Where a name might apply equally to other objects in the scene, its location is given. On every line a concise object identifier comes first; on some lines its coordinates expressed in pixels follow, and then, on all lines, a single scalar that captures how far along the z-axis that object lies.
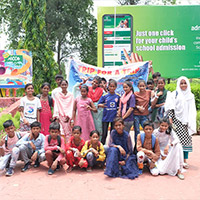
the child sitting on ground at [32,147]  4.41
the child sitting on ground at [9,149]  4.29
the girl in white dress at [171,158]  4.17
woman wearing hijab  4.64
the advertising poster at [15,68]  11.93
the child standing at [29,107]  4.92
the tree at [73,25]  19.25
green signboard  9.86
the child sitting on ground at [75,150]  4.32
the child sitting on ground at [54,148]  4.31
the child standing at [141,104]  4.90
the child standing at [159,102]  4.88
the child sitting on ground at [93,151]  4.32
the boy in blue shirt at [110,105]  4.96
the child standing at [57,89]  5.63
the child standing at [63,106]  5.20
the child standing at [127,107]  4.82
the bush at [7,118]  6.49
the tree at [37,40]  12.92
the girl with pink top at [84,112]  5.06
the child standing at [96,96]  5.34
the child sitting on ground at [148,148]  4.23
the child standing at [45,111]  5.12
